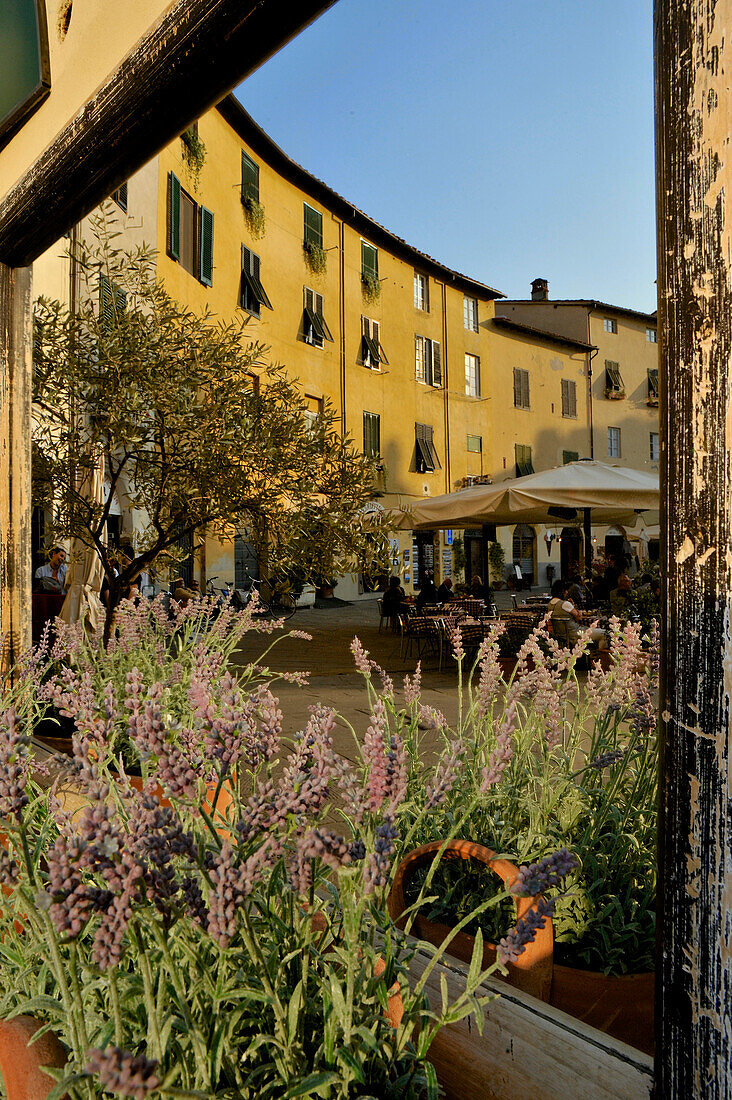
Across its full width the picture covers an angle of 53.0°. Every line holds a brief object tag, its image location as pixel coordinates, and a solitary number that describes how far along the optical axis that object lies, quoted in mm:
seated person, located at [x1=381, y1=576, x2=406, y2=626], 11469
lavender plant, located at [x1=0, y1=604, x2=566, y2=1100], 714
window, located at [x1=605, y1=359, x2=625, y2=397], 31203
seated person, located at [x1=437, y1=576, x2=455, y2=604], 11979
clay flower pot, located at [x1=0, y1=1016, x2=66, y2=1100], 941
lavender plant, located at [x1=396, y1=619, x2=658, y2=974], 1473
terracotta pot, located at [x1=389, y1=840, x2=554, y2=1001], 1237
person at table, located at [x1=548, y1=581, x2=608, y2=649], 6600
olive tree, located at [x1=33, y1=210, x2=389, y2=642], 3834
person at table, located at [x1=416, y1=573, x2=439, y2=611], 11703
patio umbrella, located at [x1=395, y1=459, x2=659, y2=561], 7797
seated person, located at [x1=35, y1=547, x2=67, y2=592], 7586
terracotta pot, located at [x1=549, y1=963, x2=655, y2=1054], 1300
